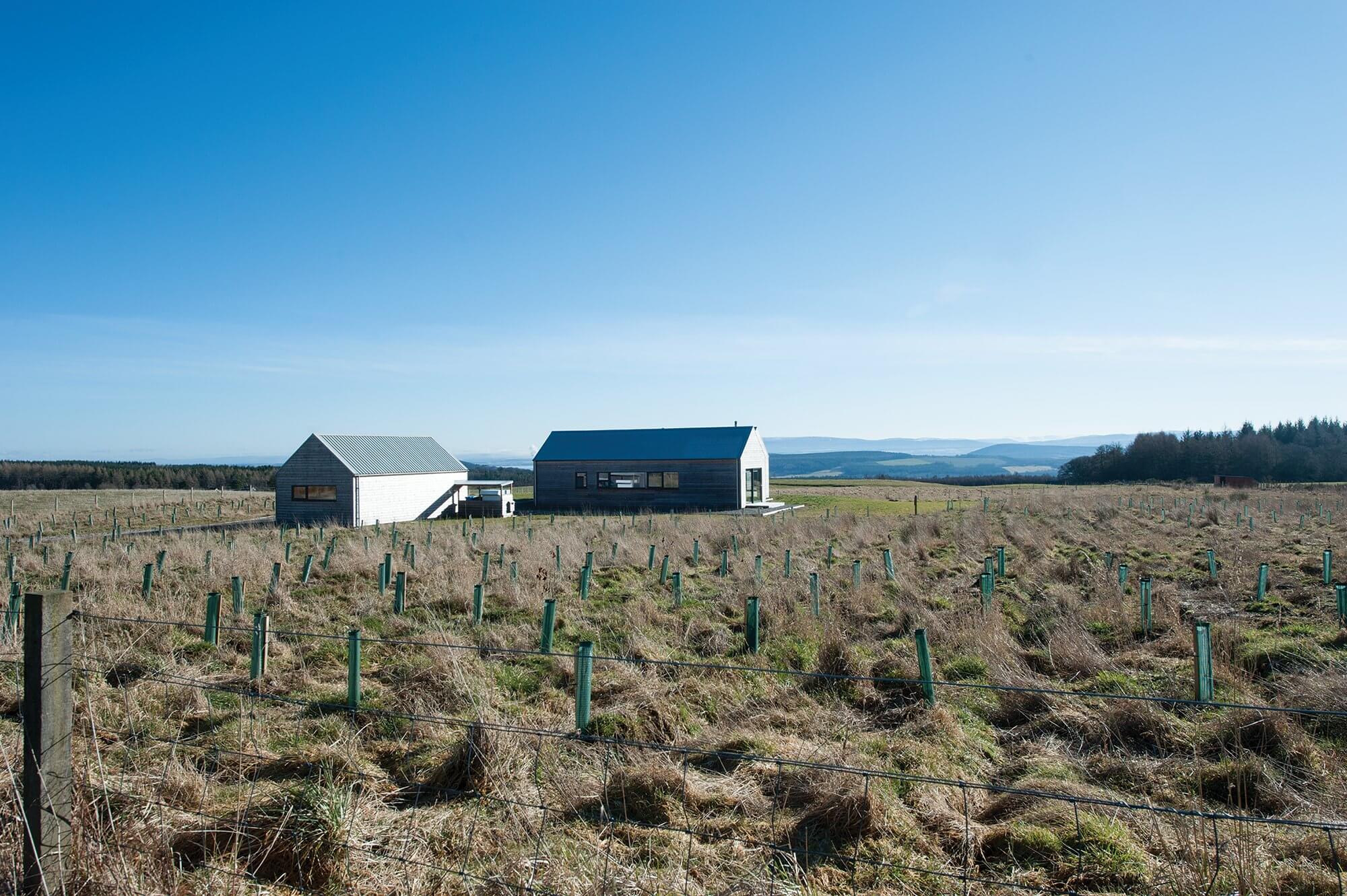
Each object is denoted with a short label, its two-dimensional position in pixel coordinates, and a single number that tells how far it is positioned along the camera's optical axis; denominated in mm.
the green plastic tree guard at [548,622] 8555
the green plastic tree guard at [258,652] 7379
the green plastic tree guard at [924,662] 6949
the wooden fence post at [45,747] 3311
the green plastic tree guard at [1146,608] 9545
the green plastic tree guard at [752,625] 8836
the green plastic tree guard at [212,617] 8836
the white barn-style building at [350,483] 34500
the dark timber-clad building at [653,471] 40438
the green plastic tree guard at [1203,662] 6871
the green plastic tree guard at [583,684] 6141
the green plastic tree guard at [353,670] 6508
